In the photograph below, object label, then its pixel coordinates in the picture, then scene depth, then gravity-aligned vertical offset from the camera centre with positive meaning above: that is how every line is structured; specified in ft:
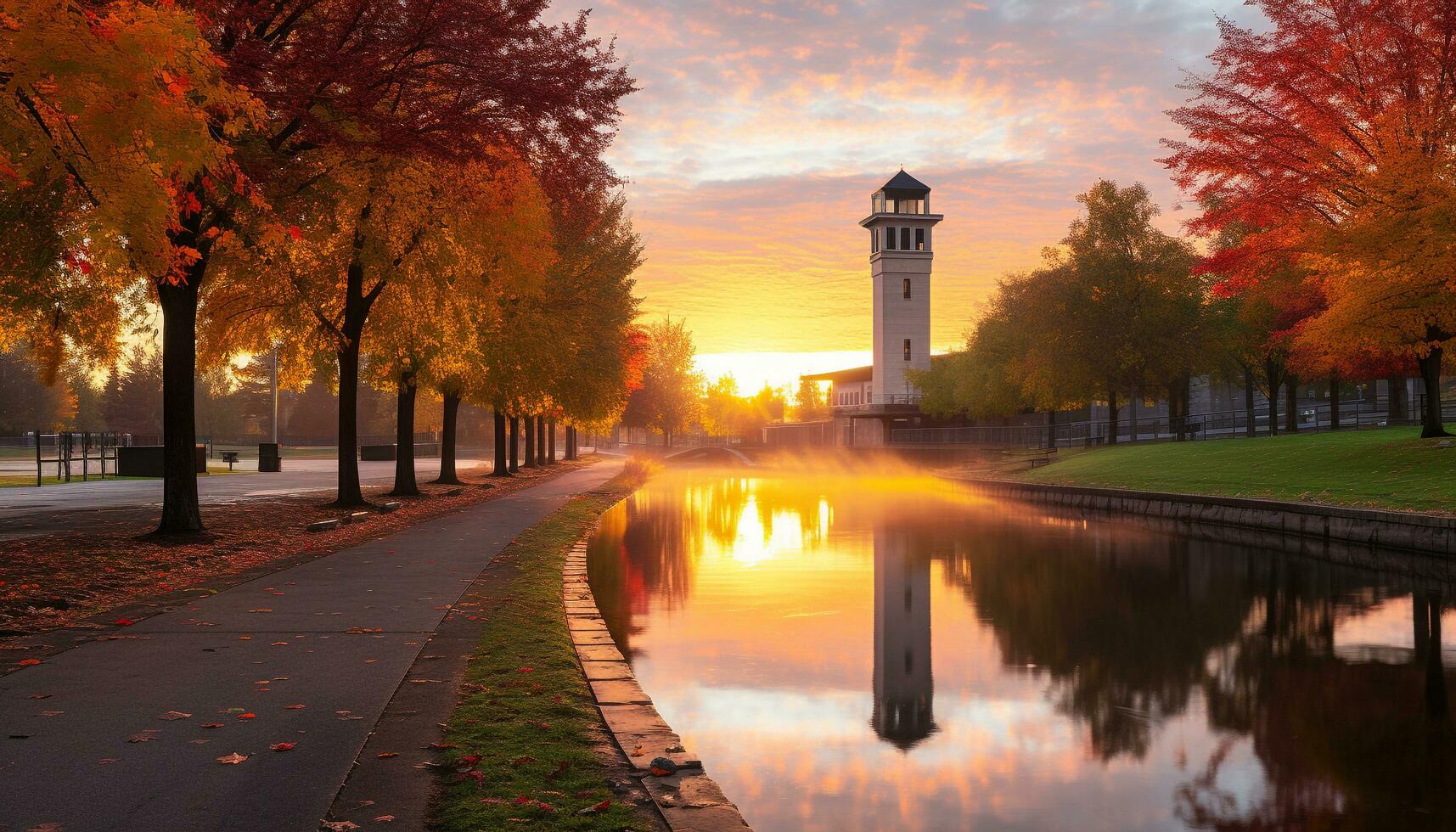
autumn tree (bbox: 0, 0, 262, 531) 29.71 +9.59
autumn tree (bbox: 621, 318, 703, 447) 269.64 +10.45
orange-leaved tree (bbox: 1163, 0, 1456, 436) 82.28 +23.34
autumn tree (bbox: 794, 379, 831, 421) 597.69 +11.61
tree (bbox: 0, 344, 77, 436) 340.18 +8.02
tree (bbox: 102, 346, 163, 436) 367.25 +7.83
